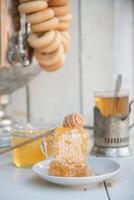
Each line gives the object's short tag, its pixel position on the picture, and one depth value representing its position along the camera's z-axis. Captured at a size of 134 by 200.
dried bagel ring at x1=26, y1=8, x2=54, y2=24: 1.23
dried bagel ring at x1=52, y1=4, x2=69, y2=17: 1.29
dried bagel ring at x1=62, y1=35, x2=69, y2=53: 1.36
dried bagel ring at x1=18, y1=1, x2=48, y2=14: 1.22
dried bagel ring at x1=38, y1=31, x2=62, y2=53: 1.28
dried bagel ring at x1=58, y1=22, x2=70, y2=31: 1.32
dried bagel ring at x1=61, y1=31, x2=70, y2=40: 1.36
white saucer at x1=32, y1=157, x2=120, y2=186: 0.77
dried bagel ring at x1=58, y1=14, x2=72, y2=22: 1.31
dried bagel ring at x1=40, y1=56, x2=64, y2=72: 1.36
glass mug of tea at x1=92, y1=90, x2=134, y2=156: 1.10
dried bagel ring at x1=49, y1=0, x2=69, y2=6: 1.27
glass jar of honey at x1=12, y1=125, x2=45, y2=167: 0.97
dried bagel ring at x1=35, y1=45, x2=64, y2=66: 1.32
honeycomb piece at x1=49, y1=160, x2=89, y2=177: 0.83
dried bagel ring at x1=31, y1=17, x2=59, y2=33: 1.24
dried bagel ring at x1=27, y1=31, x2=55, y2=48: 1.26
